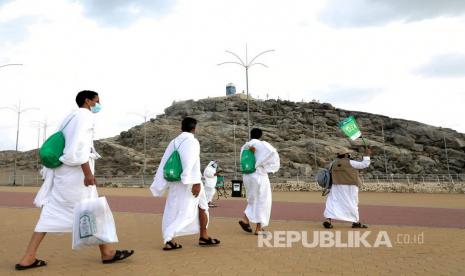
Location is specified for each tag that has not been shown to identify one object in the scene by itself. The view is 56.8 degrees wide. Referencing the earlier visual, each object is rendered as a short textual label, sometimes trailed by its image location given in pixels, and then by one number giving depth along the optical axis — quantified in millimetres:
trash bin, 22656
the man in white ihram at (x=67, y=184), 5328
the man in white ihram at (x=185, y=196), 6770
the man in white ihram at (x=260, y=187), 8516
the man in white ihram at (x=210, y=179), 16031
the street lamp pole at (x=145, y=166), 52875
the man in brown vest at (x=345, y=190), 9812
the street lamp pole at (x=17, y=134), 48750
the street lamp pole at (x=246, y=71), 31172
